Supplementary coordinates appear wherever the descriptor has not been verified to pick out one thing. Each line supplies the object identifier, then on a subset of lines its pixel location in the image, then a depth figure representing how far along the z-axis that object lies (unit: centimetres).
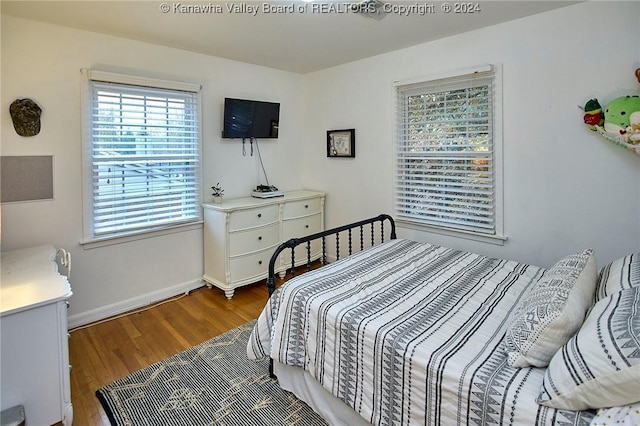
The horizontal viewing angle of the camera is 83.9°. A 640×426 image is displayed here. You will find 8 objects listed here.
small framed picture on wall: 384
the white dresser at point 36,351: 162
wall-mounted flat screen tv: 354
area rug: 186
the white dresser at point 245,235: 333
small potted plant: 352
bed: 109
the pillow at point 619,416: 98
